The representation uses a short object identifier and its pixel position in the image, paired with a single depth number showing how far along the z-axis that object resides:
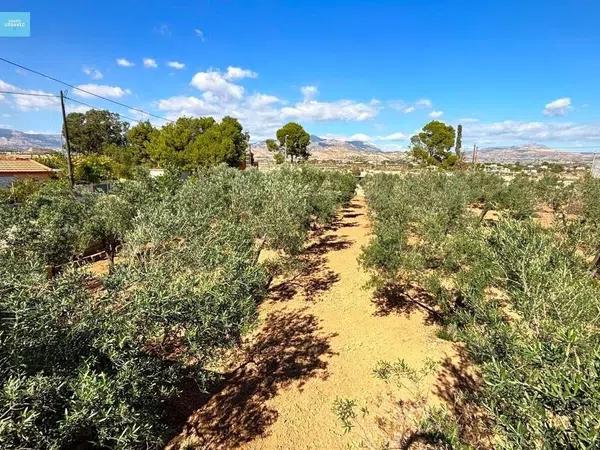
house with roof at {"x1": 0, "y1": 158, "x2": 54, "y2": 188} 38.06
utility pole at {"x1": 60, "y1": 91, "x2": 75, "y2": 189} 26.91
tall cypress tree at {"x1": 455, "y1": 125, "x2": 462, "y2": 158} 65.50
